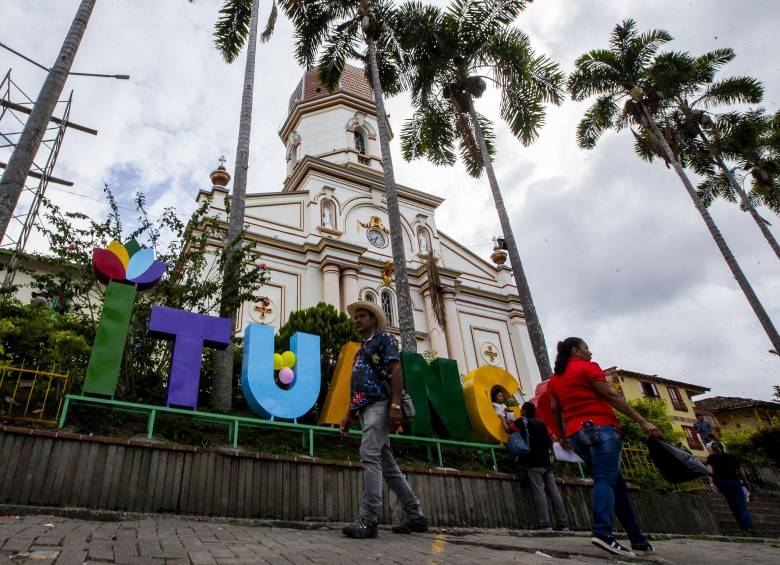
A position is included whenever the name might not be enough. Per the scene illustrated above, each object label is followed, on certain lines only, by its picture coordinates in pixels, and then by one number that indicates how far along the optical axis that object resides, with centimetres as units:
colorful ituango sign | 681
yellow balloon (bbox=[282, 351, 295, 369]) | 896
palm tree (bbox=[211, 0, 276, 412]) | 842
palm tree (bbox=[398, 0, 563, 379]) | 1591
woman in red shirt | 396
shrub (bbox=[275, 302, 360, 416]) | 1145
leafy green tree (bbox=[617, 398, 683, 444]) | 2169
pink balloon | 858
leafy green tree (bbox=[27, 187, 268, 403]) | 779
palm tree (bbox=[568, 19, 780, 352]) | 1945
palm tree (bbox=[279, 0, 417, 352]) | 1592
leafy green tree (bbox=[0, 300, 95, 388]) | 698
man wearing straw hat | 436
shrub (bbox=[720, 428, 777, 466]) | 2009
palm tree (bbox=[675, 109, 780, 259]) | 1934
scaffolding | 1154
